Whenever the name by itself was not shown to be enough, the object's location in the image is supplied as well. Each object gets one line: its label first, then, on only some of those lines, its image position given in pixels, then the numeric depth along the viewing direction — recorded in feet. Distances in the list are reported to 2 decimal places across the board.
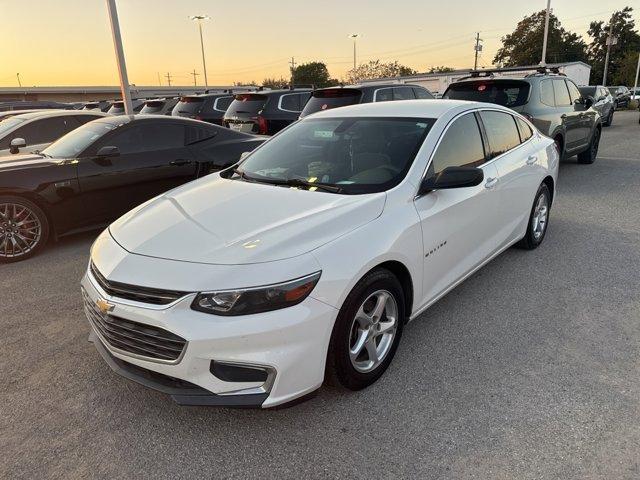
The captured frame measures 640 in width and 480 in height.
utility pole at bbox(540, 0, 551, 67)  98.62
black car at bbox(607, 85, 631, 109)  108.44
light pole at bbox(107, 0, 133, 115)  36.65
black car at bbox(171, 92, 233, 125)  41.32
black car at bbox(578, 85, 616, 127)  56.49
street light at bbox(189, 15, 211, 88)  174.98
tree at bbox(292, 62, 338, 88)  314.55
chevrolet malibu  7.39
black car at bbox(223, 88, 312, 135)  34.50
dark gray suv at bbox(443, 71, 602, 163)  26.30
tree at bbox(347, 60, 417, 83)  272.51
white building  111.75
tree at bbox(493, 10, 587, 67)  246.27
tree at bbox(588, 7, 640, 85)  273.13
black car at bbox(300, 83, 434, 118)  29.48
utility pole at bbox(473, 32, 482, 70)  216.13
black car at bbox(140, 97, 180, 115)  46.94
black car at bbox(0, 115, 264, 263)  17.44
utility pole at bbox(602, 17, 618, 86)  193.86
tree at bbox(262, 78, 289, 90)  286.87
